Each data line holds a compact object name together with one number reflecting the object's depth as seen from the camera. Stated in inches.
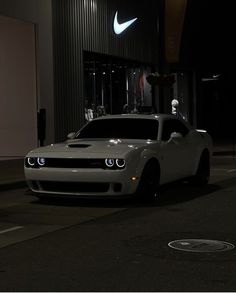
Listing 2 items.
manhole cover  279.7
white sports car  391.9
